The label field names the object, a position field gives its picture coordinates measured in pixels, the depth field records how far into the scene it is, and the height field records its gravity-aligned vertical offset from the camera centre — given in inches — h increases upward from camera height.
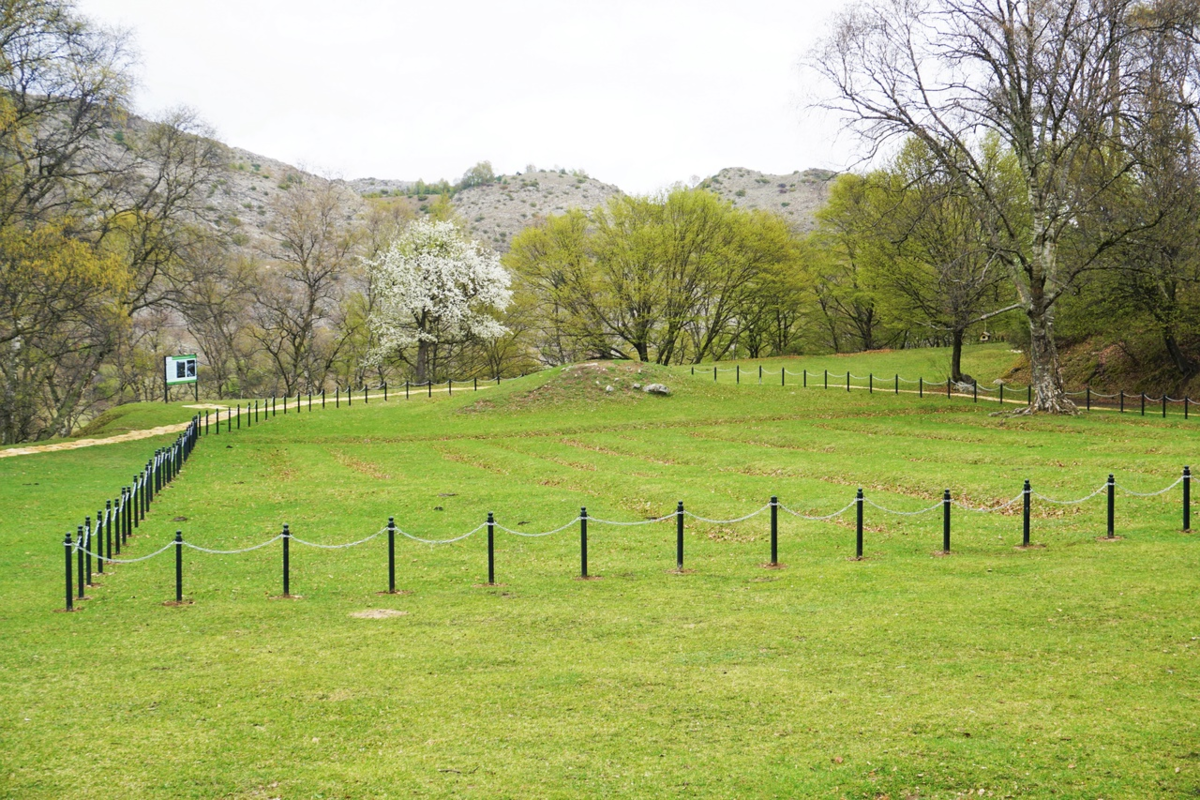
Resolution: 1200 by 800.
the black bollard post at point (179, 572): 553.9 -120.6
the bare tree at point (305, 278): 2733.8 +310.7
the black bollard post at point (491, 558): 592.4 -120.3
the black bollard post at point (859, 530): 635.5 -111.2
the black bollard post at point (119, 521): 710.5 -116.0
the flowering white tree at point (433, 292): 2615.7 +247.9
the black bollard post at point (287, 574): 569.9 -125.3
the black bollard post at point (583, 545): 593.9 -113.2
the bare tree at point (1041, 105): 1278.3 +403.9
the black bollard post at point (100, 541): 634.2 -120.3
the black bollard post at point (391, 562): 577.9 -120.0
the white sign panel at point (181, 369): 1744.6 +16.1
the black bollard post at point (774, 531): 618.4 -108.3
